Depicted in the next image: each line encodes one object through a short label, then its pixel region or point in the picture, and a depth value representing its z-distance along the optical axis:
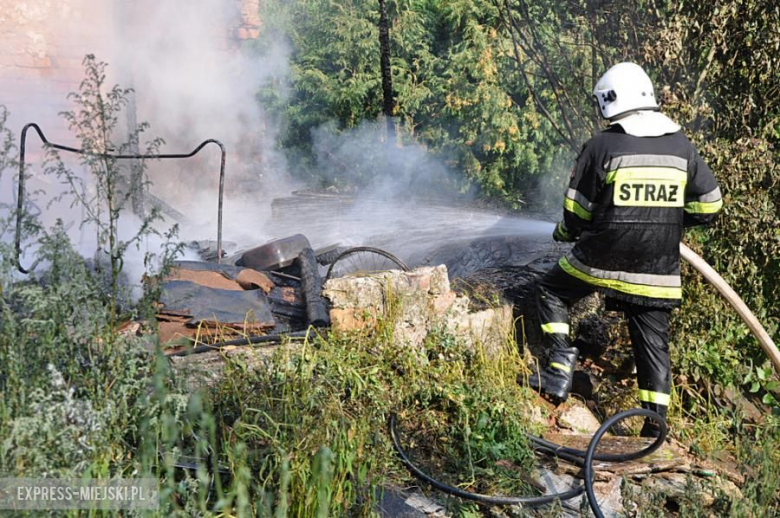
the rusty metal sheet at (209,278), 5.68
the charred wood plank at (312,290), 5.16
